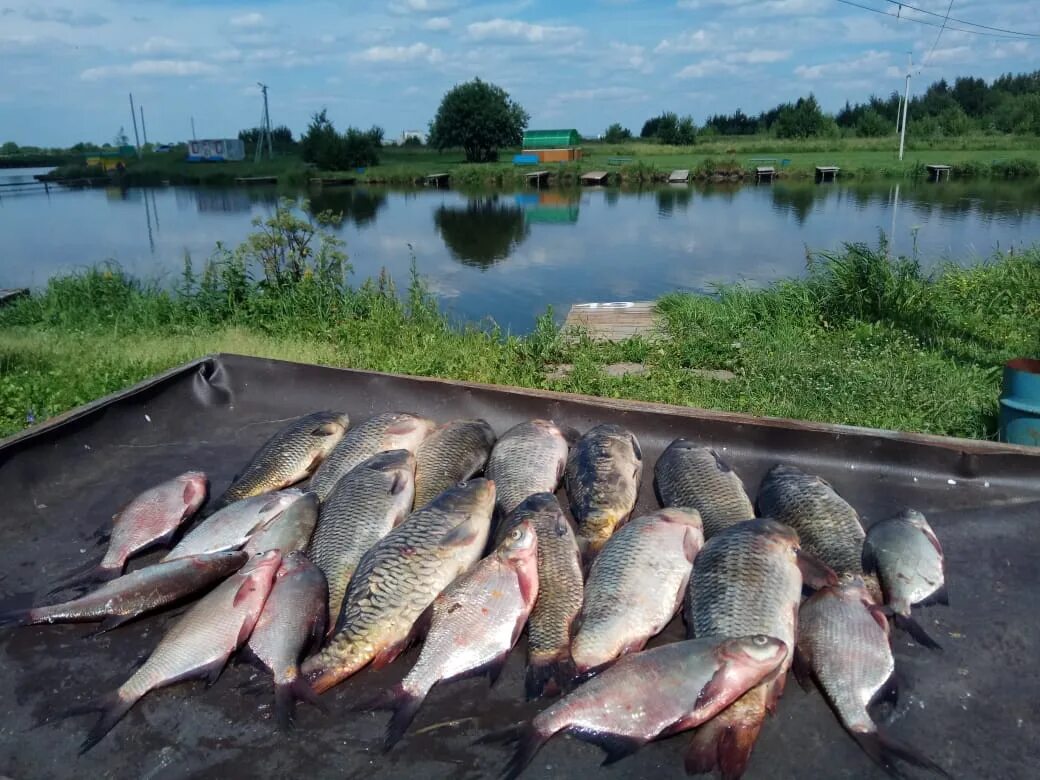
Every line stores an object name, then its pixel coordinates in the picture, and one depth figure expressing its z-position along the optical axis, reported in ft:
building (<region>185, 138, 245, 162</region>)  214.48
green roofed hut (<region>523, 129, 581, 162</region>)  182.55
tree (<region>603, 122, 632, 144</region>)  272.31
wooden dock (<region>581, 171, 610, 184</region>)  136.05
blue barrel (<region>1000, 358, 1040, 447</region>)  13.28
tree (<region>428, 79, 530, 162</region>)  209.87
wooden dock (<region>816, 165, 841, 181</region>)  126.93
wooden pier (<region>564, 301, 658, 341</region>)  28.78
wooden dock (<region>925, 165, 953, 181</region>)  119.34
